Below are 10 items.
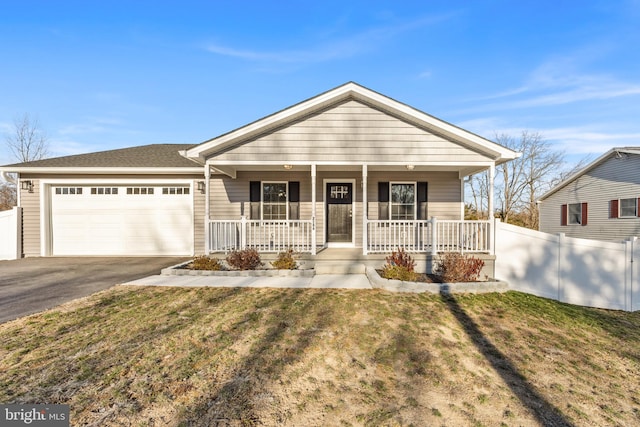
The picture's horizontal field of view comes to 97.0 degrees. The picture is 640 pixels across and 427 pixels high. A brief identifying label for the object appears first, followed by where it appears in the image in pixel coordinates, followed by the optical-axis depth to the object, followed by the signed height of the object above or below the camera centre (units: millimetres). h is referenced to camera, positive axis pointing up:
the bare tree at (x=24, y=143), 21328 +5013
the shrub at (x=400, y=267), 5918 -1307
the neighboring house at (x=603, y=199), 10984 +271
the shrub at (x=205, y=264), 6809 -1354
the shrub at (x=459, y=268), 6031 -1339
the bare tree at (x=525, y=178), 26234 +2623
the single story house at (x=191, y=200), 9039 +257
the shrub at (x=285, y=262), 6794 -1312
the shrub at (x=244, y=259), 6918 -1270
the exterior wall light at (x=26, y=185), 9219 +795
